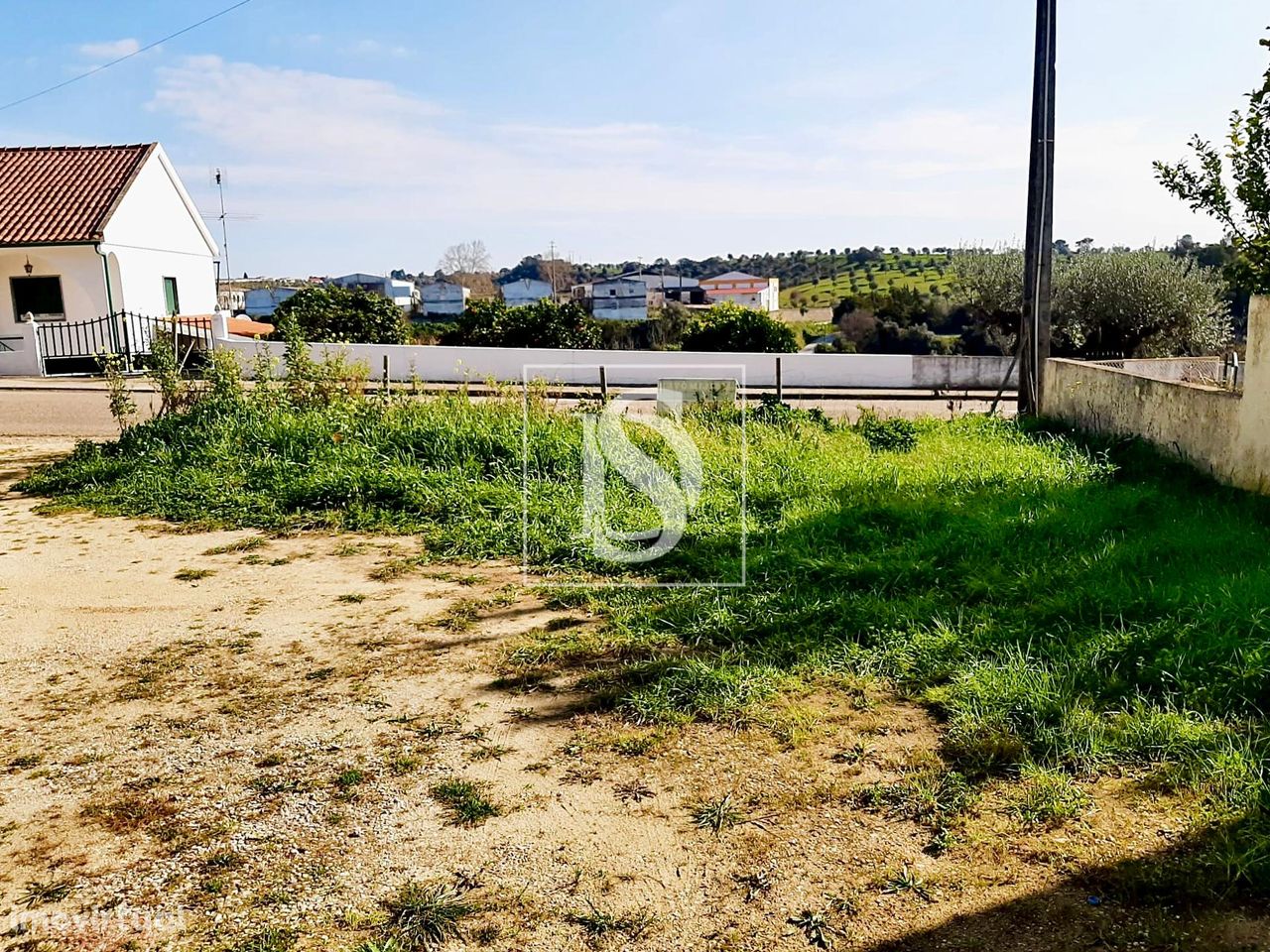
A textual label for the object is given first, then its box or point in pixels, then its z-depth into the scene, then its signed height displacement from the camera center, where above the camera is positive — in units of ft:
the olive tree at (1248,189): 25.45 +2.86
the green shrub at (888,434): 35.22 -5.14
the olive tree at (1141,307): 80.33 -1.22
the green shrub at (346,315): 91.35 -0.14
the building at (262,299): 258.37 +4.50
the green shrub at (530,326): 90.77 -1.69
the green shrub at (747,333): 88.58 -2.77
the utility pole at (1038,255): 46.37 +2.03
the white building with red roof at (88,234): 83.30 +7.67
